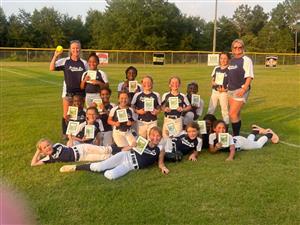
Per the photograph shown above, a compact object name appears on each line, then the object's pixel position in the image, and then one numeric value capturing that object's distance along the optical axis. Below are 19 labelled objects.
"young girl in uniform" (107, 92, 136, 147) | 4.95
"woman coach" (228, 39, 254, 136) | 5.45
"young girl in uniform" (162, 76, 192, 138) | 5.26
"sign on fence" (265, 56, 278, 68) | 31.51
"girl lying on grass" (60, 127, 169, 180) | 4.19
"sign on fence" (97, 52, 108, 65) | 29.53
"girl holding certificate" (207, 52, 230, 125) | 5.78
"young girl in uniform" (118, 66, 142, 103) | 5.51
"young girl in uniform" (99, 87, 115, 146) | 5.16
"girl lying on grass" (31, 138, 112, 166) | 4.51
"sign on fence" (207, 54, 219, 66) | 26.54
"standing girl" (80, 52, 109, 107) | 5.39
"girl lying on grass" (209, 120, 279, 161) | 4.91
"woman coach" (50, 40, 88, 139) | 5.44
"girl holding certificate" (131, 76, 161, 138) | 5.15
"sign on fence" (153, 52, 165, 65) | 31.07
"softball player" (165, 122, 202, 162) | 4.78
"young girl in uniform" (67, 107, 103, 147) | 4.92
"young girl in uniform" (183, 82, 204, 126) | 5.55
